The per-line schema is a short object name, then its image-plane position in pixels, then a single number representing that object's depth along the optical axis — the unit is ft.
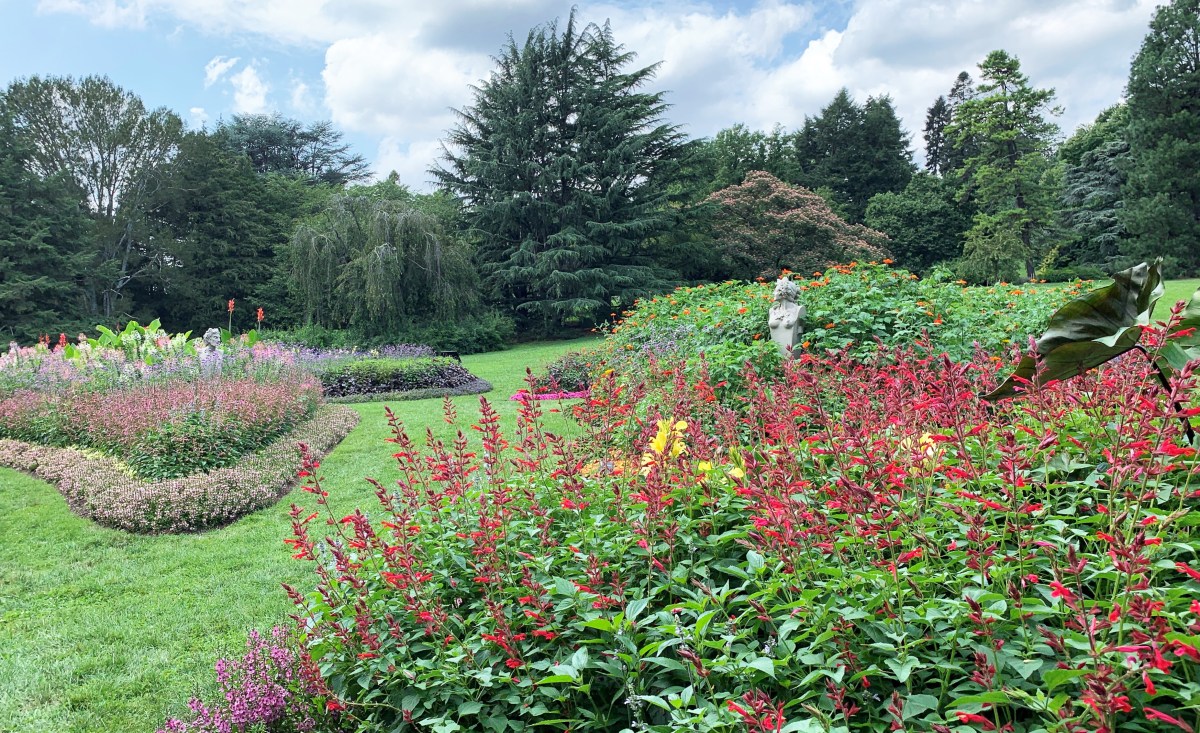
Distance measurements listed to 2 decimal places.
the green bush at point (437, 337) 59.26
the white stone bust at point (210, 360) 27.09
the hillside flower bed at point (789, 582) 3.74
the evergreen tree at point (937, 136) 139.33
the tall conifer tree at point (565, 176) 73.67
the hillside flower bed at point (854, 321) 18.15
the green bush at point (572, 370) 32.89
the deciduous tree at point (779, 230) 77.25
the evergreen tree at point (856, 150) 115.03
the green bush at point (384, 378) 38.34
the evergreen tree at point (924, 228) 96.58
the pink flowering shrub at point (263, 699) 6.31
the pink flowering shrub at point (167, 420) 18.78
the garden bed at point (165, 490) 15.80
